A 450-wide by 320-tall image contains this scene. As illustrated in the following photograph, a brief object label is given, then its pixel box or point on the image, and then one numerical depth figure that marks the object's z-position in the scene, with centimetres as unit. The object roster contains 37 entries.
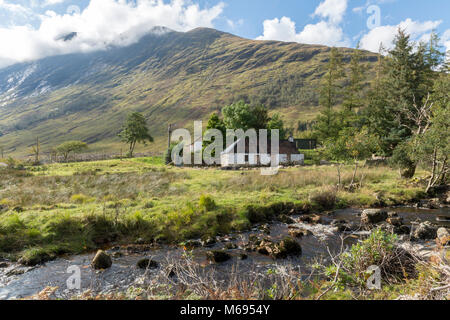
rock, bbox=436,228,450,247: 965
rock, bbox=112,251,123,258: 1100
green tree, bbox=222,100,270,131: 5385
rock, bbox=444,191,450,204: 2000
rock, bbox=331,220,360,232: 1407
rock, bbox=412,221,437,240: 1244
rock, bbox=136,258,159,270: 1001
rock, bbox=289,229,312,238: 1314
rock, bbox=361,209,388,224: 1555
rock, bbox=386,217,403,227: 1459
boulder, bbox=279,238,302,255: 1092
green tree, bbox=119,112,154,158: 6594
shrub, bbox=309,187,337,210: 1906
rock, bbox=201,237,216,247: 1248
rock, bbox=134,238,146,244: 1242
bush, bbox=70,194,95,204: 1711
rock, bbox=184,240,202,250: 1215
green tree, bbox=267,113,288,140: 5806
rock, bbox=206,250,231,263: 1043
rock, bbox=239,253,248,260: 1070
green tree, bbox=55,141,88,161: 6769
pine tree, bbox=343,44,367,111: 5297
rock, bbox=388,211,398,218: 1649
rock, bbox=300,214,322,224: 1578
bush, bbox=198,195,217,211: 1584
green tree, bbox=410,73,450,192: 2014
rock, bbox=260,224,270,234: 1409
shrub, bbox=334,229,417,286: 714
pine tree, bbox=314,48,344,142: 5212
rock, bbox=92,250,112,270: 987
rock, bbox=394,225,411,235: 1338
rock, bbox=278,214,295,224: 1575
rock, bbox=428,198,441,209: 1884
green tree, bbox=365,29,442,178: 3669
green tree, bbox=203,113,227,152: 5366
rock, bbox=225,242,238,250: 1193
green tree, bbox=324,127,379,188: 2330
